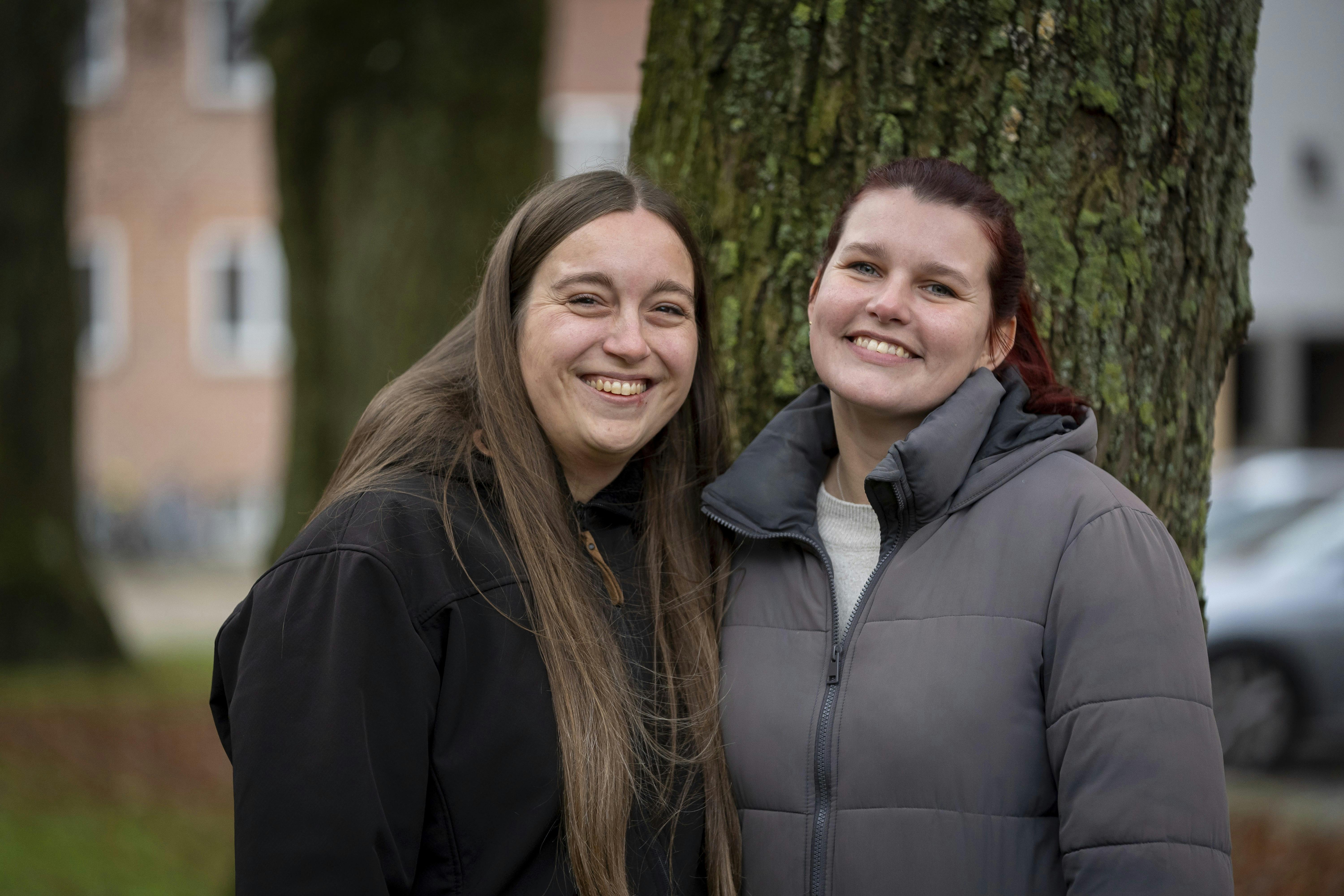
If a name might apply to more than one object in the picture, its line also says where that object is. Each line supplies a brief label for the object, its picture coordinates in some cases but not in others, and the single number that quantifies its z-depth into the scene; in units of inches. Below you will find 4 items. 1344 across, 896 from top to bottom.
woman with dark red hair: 74.4
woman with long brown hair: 76.4
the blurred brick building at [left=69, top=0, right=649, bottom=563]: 823.7
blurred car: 278.1
